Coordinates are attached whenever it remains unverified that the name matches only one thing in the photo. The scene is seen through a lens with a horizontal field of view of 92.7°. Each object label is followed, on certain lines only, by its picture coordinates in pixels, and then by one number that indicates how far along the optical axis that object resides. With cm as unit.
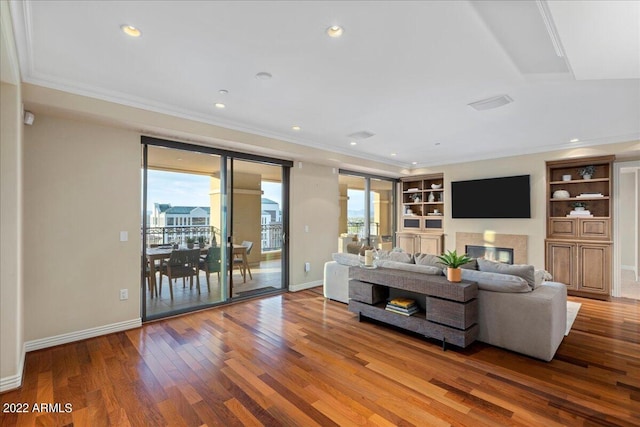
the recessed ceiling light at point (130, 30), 212
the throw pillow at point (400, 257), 386
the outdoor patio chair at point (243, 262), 486
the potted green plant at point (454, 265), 320
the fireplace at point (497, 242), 587
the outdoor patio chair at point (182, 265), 424
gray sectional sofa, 289
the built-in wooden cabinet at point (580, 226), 516
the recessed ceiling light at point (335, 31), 210
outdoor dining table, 403
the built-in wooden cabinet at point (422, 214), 732
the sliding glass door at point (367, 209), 686
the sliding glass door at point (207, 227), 406
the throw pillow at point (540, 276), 323
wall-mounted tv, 588
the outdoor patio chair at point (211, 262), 457
